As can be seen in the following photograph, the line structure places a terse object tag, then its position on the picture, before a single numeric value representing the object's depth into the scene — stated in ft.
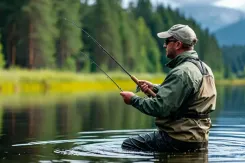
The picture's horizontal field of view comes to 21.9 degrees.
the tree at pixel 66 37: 252.62
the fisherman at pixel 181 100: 25.73
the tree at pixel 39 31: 210.38
